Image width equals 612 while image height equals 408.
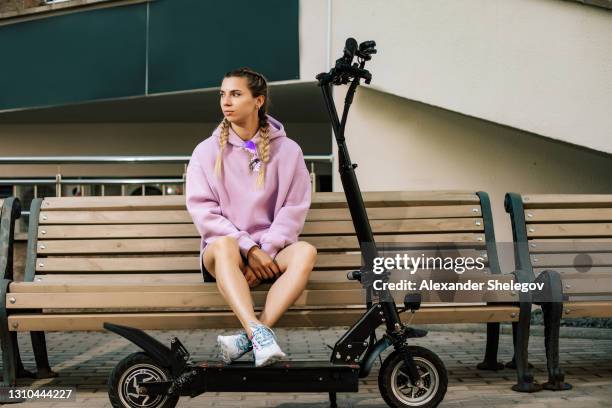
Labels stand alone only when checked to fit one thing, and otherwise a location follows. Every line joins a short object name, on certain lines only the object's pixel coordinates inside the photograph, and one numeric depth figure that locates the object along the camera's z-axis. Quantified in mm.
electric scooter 4164
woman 4711
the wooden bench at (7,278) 5004
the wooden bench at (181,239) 5227
